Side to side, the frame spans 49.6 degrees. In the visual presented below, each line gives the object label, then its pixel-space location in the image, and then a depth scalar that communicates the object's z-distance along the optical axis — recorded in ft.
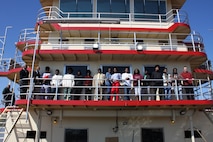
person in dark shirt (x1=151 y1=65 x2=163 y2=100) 40.50
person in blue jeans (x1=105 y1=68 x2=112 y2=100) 39.29
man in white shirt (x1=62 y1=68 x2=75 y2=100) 38.84
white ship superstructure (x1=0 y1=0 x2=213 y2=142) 38.86
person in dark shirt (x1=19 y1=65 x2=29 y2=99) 39.32
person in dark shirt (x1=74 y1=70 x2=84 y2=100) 40.81
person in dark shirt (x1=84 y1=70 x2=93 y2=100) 41.42
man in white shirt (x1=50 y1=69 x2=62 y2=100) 40.32
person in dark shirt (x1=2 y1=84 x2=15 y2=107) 49.21
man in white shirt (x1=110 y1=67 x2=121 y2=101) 39.27
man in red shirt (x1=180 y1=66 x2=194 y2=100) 40.78
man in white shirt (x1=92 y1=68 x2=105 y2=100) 40.69
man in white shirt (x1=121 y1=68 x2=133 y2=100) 39.43
